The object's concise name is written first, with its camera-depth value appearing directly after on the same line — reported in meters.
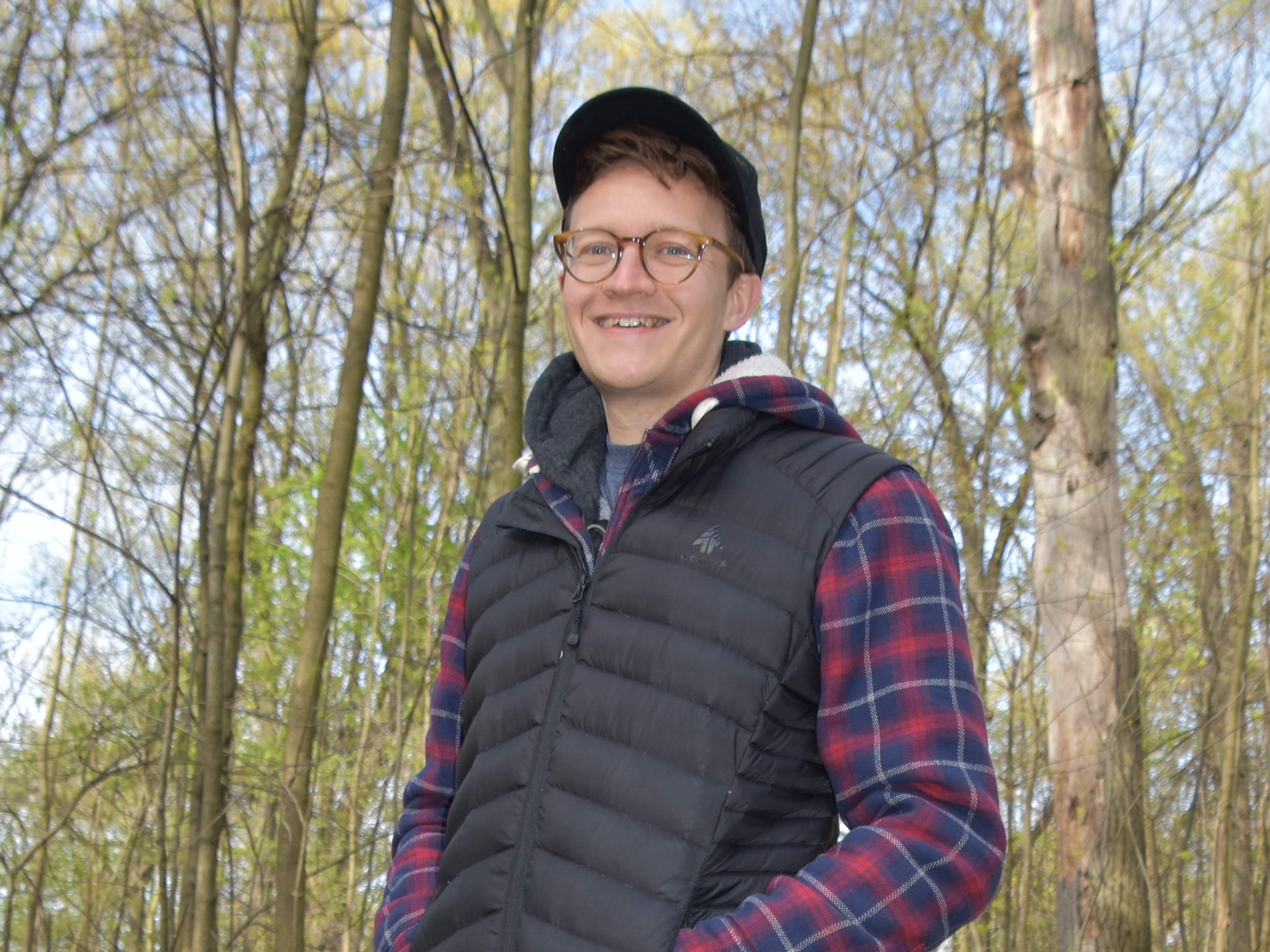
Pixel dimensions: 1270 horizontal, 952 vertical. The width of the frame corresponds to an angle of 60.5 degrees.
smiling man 1.18
